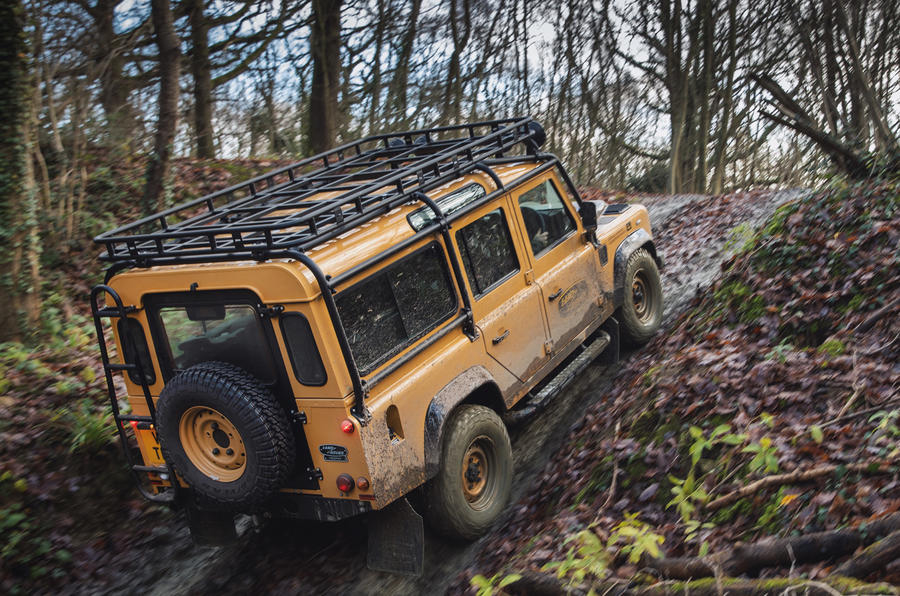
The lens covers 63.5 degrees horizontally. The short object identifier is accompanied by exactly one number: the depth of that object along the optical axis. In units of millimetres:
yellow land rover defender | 4102
